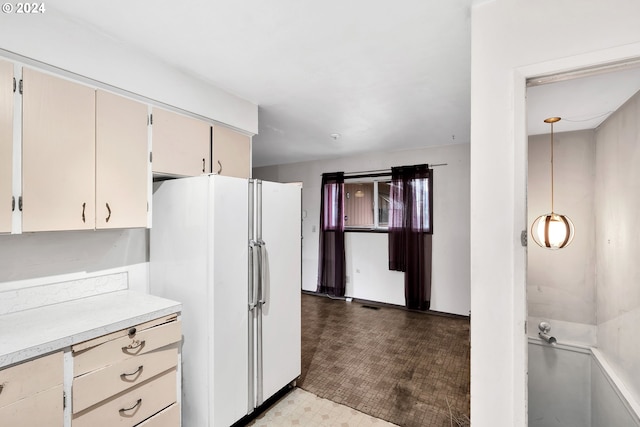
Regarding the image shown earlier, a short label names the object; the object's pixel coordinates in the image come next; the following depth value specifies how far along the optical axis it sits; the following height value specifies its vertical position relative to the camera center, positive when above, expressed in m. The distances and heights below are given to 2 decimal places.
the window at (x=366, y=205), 4.93 +0.17
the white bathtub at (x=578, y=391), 1.54 -0.98
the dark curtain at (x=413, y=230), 4.46 -0.24
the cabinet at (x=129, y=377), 1.37 -0.83
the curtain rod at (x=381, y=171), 4.79 +0.72
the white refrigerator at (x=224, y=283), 1.84 -0.47
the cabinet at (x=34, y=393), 1.15 -0.74
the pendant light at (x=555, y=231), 1.55 -0.09
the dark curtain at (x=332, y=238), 5.16 -0.41
